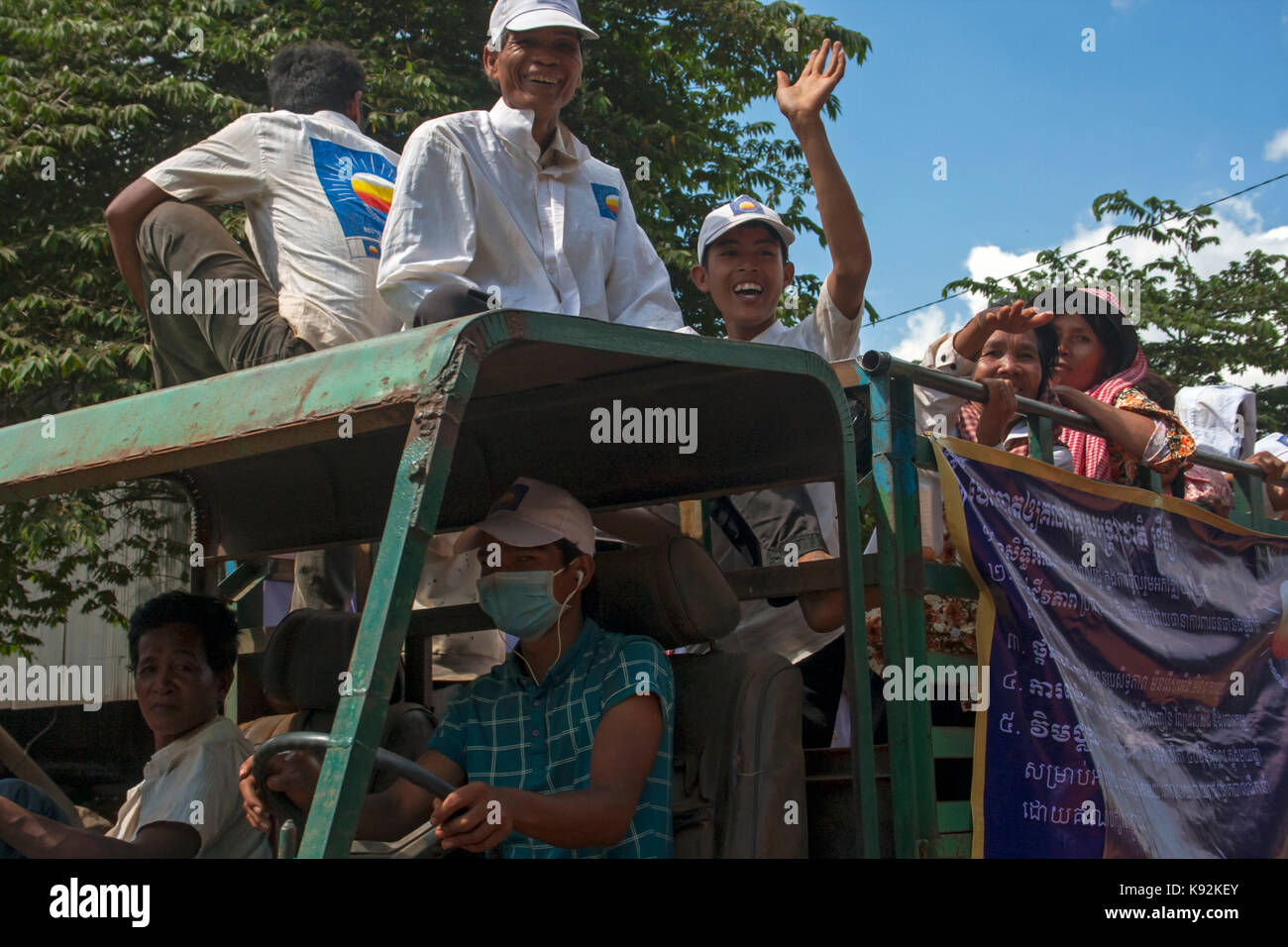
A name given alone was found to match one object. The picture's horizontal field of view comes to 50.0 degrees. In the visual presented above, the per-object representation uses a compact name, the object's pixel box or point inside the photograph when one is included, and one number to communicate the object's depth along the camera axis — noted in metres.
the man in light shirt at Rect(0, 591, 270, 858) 2.84
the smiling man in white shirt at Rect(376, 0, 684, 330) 3.72
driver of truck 2.89
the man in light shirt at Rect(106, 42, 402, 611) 3.85
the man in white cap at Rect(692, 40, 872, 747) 3.81
